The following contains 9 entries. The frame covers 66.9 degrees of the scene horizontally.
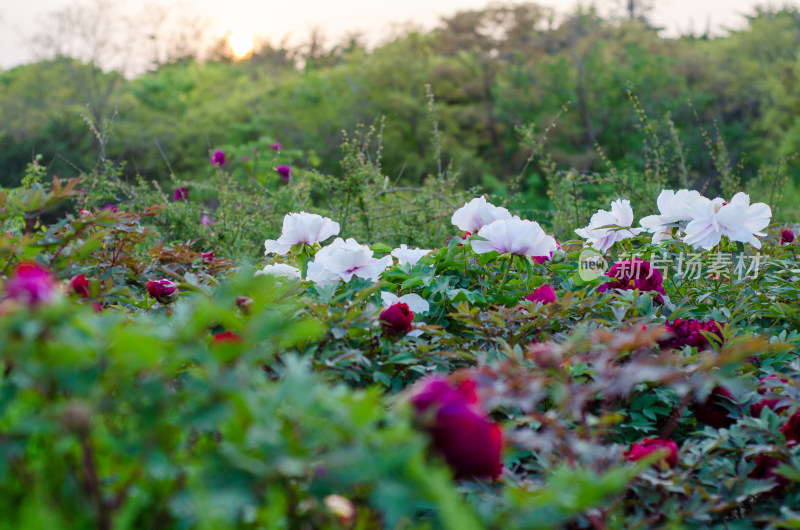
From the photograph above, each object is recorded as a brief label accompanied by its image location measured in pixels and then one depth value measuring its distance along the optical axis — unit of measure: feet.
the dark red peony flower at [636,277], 5.22
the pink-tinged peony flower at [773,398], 3.47
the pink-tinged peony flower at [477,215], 5.50
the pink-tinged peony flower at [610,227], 5.30
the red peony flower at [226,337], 2.76
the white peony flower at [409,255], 5.38
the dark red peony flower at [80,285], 3.32
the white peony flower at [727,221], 4.96
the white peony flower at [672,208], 5.18
